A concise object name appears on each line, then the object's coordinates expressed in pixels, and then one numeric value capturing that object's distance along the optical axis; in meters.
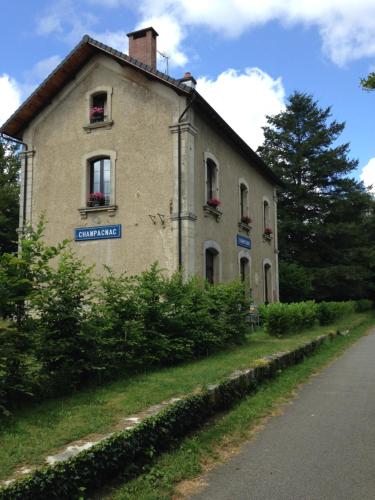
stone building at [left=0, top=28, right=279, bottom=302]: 14.22
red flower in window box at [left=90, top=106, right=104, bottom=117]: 15.59
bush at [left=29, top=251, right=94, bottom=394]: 5.64
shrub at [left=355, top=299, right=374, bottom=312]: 31.09
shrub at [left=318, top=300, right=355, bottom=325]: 18.56
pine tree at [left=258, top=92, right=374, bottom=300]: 33.75
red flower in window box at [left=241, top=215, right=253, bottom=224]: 18.93
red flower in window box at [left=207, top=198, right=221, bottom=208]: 15.55
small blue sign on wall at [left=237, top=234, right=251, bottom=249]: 18.30
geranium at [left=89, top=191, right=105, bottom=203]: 15.07
